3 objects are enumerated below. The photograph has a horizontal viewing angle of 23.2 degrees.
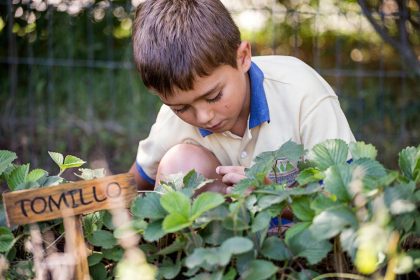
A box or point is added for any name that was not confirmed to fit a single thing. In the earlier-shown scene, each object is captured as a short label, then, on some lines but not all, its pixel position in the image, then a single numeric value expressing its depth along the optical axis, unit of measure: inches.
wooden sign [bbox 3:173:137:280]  47.1
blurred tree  88.0
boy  61.0
